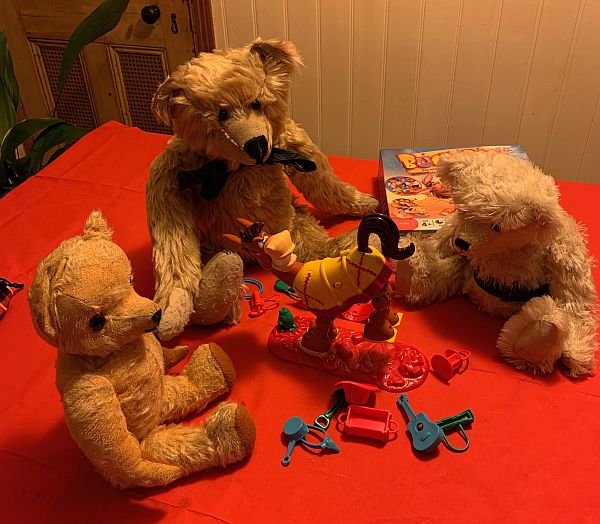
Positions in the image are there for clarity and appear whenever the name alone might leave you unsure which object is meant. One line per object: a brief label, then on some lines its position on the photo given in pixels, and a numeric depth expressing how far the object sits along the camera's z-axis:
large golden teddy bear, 0.86
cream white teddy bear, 0.78
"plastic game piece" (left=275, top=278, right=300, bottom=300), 1.01
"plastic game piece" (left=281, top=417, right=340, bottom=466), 0.74
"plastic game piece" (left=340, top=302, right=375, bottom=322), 0.94
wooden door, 1.71
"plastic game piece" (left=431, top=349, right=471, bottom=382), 0.83
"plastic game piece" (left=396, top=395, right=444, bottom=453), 0.73
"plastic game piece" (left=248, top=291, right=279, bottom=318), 0.97
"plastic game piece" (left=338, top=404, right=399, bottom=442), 0.75
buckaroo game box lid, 1.07
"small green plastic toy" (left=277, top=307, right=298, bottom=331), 0.90
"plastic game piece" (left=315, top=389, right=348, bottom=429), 0.78
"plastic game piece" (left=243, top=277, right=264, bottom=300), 1.04
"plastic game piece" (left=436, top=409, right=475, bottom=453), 0.76
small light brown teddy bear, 0.61
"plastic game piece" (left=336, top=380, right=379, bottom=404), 0.77
